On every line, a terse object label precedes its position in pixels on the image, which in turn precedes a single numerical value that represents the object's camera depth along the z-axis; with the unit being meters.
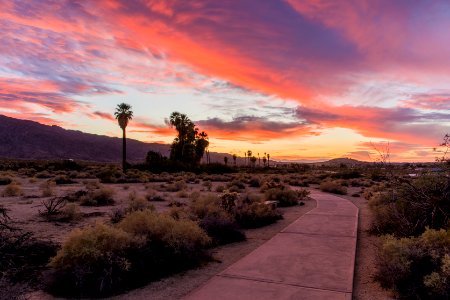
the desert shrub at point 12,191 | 21.22
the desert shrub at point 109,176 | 35.44
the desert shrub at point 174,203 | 18.28
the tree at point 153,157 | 69.06
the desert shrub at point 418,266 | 5.60
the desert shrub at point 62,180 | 33.43
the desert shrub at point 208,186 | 29.49
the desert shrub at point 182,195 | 23.20
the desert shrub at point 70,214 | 13.45
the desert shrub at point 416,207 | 8.34
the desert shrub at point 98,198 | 18.30
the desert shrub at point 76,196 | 19.57
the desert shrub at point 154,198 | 21.12
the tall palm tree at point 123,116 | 63.00
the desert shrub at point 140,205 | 14.80
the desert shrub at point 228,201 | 13.98
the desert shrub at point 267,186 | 26.20
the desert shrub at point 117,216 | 12.43
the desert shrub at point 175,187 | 28.17
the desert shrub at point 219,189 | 27.95
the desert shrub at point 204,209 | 12.02
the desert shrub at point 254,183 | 34.31
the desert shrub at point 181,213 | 11.27
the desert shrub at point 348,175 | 48.25
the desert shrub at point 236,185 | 30.04
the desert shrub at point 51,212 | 13.98
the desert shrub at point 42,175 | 40.50
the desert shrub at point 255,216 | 12.77
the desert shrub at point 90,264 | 6.26
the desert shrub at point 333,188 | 27.44
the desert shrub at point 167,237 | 7.73
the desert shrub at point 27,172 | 45.01
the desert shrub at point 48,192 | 21.39
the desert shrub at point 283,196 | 18.64
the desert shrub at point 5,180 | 29.55
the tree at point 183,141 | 77.31
